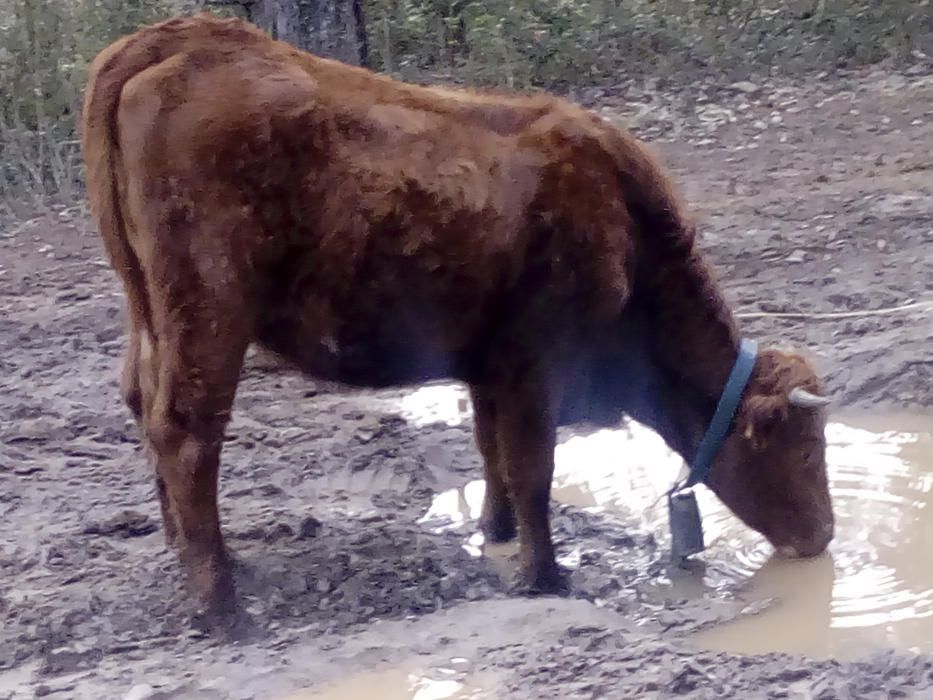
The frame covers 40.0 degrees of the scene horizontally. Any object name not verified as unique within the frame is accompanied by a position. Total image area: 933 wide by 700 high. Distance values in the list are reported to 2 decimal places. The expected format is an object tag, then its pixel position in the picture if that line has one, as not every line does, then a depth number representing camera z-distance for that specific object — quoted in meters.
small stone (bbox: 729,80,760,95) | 10.70
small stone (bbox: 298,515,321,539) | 4.54
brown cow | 3.63
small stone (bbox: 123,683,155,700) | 3.36
